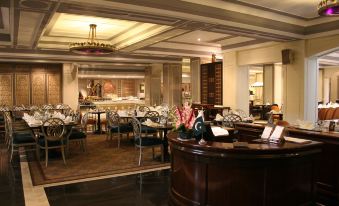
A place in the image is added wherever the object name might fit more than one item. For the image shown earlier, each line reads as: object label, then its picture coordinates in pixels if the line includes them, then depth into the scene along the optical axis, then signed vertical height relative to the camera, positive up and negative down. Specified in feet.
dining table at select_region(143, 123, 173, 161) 19.75 -2.29
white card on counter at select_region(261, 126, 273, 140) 11.37 -1.48
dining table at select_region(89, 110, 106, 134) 32.73 -3.62
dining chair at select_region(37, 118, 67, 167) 18.99 -2.74
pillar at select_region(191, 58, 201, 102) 42.16 +2.26
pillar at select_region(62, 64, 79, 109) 44.86 +1.37
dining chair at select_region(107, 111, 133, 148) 25.45 -2.77
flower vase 11.68 -1.61
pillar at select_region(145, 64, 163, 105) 53.88 +1.72
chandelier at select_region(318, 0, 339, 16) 14.03 +4.25
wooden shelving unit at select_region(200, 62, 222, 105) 38.93 +1.58
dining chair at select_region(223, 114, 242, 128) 22.35 -1.91
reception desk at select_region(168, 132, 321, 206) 9.96 -2.77
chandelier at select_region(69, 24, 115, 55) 25.71 +4.11
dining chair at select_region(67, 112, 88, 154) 21.43 -2.95
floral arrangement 11.79 -1.01
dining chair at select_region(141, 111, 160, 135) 23.58 -2.10
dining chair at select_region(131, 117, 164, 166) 18.90 -3.02
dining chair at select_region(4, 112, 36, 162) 19.52 -3.02
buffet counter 47.24 -1.62
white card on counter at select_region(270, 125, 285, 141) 10.78 -1.42
